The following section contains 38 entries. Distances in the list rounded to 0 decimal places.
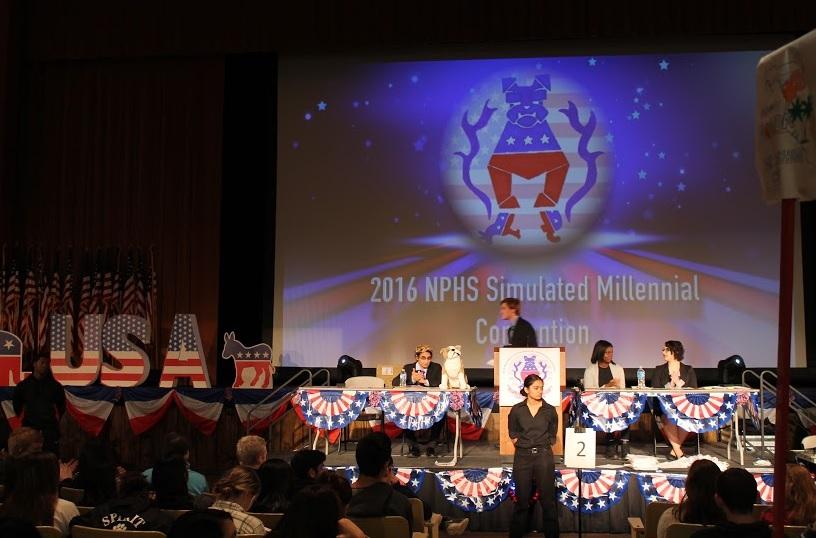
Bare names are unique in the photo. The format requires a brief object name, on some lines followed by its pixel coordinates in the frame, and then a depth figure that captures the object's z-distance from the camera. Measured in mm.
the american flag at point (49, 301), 12039
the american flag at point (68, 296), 12180
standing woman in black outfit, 7117
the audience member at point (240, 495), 3863
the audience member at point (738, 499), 3328
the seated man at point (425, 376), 8852
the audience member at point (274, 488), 4402
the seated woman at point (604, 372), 8727
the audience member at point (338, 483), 4105
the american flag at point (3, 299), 11922
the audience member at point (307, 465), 4773
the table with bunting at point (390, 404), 8062
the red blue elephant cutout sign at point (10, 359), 10602
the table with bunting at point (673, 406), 7891
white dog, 8500
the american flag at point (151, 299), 12062
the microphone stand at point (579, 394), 7680
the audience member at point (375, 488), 4168
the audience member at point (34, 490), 3799
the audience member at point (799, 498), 4117
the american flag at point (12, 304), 11977
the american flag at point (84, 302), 12125
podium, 7875
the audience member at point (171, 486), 4109
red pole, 2324
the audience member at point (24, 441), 5188
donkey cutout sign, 10391
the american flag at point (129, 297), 11945
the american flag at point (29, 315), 11984
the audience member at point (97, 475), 4488
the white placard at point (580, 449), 6523
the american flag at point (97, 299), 12117
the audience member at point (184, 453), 5281
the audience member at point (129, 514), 3711
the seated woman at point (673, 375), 8517
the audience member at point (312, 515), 3066
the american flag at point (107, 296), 12078
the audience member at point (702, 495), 4141
